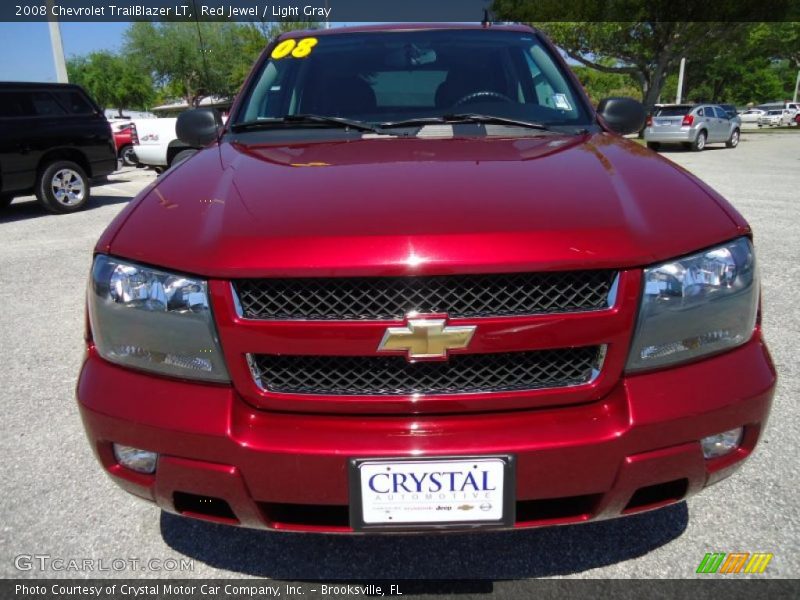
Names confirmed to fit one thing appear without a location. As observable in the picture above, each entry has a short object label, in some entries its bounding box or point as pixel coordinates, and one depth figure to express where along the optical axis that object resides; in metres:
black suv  8.29
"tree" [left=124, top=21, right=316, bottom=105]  39.84
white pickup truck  11.05
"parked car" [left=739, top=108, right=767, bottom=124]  46.27
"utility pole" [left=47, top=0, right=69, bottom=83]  14.09
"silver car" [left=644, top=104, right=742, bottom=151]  19.16
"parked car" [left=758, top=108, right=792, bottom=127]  43.56
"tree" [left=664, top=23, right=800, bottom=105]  33.47
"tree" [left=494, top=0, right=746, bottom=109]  27.19
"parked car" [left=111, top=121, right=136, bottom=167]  16.25
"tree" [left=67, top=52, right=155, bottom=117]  47.40
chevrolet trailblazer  1.44
